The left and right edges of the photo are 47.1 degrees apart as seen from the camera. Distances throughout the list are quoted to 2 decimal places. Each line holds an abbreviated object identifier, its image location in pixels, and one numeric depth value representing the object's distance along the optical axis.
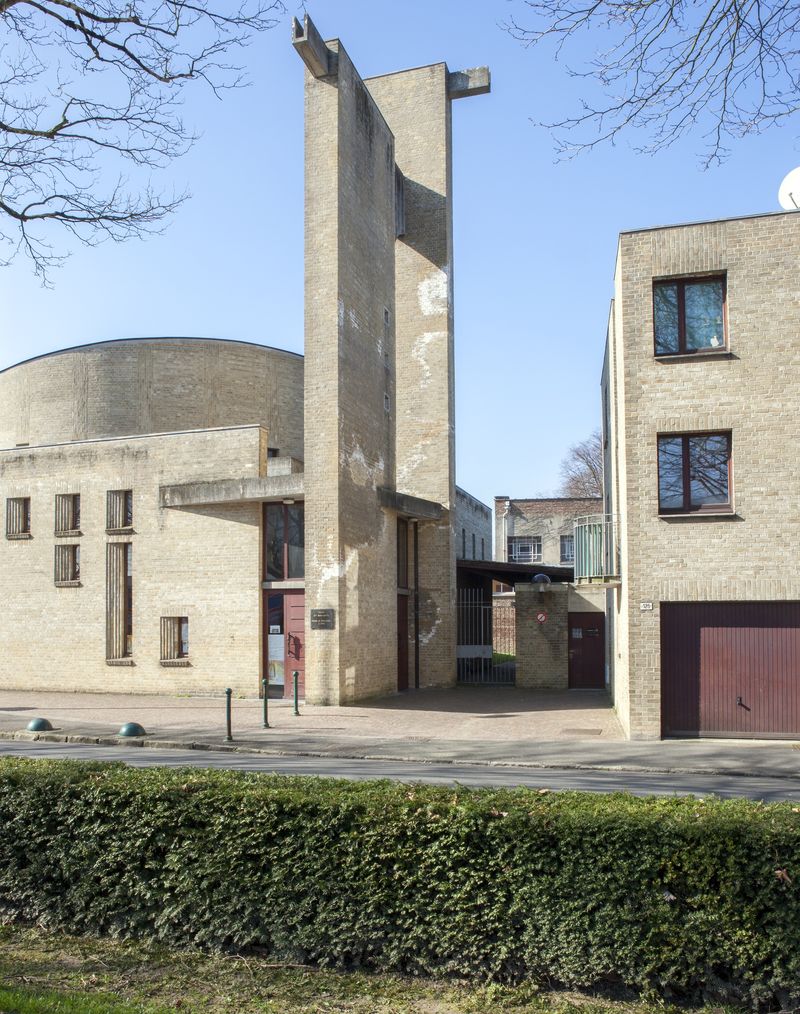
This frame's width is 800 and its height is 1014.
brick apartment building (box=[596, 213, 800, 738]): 16.17
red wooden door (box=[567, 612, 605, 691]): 27.44
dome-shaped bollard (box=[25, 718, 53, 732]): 17.58
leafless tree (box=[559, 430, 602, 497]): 65.88
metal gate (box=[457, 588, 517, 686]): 29.81
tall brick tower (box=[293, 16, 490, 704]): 21.66
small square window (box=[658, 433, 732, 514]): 16.64
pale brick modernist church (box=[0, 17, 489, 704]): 22.16
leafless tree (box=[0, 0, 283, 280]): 8.64
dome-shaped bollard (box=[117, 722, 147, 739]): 16.77
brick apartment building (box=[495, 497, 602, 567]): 57.81
